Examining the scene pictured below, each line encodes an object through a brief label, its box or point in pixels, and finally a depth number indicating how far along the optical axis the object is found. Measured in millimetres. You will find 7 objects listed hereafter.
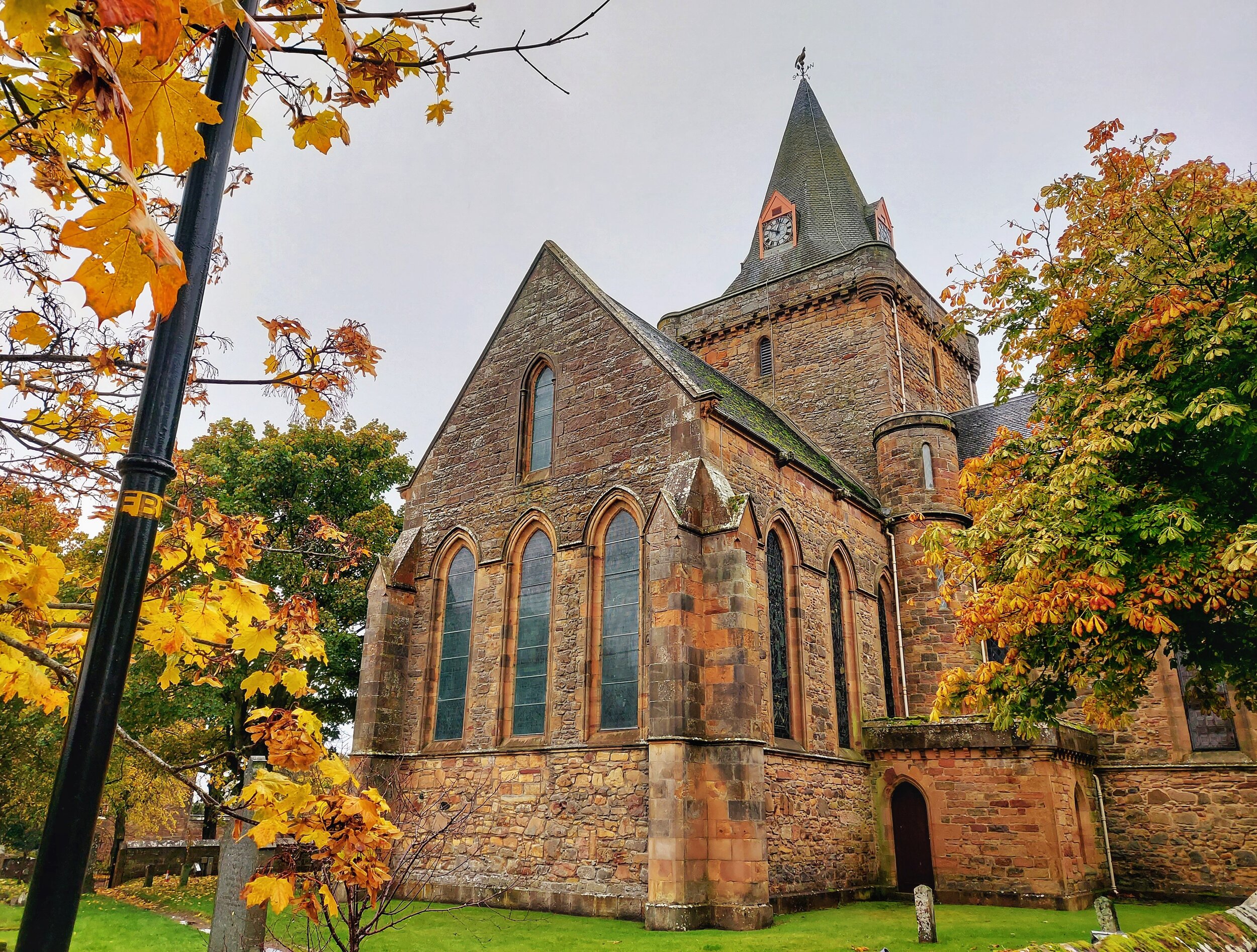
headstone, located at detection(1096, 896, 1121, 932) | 11148
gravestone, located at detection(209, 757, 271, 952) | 8820
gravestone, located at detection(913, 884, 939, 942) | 11500
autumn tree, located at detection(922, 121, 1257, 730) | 8828
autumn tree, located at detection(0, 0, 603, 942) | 1603
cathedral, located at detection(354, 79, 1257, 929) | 13570
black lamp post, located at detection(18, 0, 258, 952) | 1951
